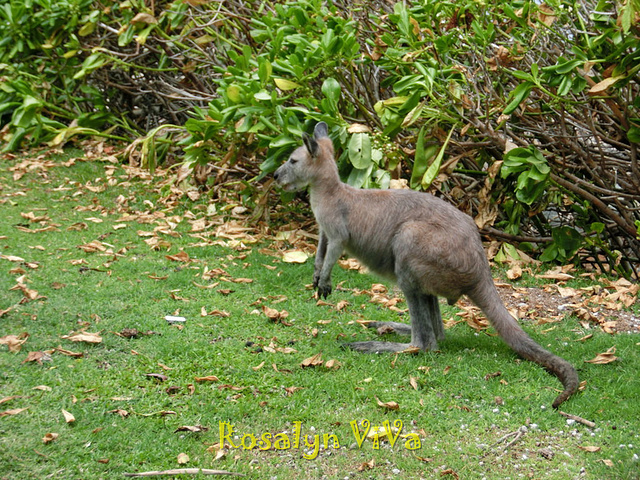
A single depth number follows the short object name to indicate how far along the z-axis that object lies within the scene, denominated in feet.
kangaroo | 14.96
